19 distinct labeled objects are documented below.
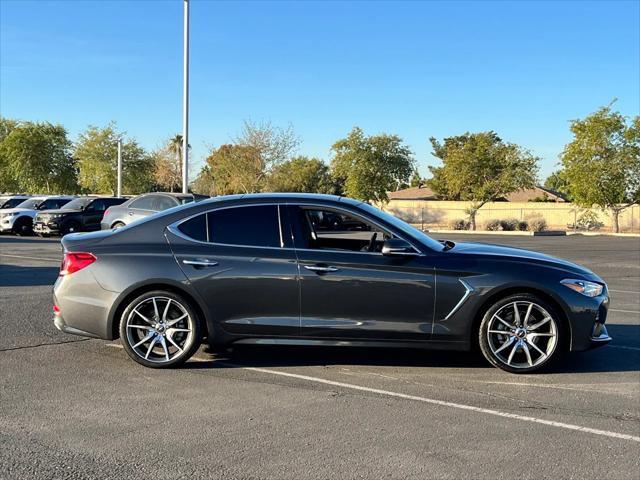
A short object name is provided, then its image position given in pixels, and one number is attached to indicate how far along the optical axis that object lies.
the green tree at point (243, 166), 42.91
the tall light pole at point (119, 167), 41.15
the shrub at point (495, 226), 44.06
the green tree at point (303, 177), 43.84
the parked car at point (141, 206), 18.53
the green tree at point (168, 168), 67.63
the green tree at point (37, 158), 50.38
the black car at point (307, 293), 5.93
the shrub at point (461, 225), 46.22
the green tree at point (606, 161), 38.78
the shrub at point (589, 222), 42.84
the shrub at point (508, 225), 43.88
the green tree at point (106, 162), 52.56
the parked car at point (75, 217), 24.92
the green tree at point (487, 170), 44.28
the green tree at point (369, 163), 50.34
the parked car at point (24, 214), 26.44
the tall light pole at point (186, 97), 25.14
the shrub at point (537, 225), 42.66
